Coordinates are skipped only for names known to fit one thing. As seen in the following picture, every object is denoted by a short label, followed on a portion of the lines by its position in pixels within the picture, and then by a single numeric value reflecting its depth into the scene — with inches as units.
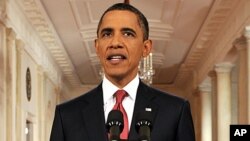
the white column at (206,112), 944.9
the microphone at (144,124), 85.3
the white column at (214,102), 777.6
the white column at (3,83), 508.4
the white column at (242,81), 565.0
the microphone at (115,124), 84.9
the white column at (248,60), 534.6
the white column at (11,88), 537.6
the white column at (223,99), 740.0
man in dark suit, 97.7
